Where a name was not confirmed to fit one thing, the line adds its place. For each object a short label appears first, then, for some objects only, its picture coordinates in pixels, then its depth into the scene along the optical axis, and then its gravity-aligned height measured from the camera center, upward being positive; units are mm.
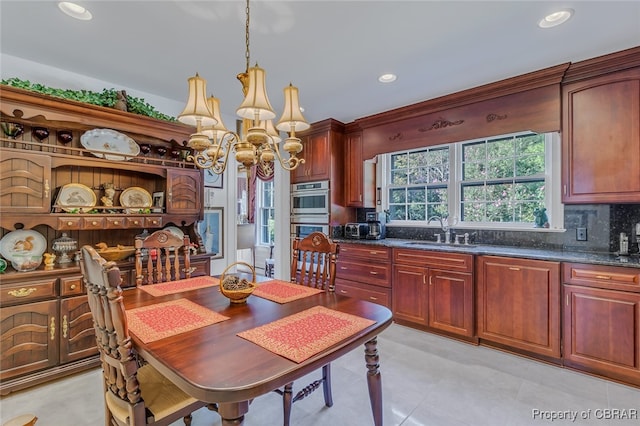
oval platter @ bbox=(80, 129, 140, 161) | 2809 +659
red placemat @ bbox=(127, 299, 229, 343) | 1349 -526
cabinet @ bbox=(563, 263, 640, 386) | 2234 -842
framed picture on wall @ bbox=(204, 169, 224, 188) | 3829 +421
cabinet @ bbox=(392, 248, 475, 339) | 2990 -826
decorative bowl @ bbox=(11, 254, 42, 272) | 2301 -380
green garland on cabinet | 2371 +1017
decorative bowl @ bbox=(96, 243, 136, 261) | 2664 -348
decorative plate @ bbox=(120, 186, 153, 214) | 2979 +143
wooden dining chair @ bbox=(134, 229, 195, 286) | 2205 -261
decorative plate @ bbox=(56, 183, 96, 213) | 2562 +132
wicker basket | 1730 -453
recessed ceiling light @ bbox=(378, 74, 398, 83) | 3007 +1349
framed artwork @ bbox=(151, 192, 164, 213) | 3176 +131
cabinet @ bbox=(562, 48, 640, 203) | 2426 +678
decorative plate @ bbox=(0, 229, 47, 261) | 2352 -249
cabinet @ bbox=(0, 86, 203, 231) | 2277 +405
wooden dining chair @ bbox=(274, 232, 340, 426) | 2029 -401
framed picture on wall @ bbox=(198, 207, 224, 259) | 3867 -230
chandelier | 1620 +544
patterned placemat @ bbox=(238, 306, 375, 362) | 1199 -536
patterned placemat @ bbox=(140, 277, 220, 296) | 2015 -518
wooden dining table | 979 -542
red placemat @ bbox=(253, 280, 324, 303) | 1900 -530
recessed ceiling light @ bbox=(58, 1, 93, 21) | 1979 +1352
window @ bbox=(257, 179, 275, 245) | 6312 +43
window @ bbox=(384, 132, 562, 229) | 3199 +354
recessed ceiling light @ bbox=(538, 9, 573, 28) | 2047 +1337
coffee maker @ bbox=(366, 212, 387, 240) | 4012 -164
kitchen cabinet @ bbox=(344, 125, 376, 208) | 4223 +511
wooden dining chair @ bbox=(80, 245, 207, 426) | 1159 -613
